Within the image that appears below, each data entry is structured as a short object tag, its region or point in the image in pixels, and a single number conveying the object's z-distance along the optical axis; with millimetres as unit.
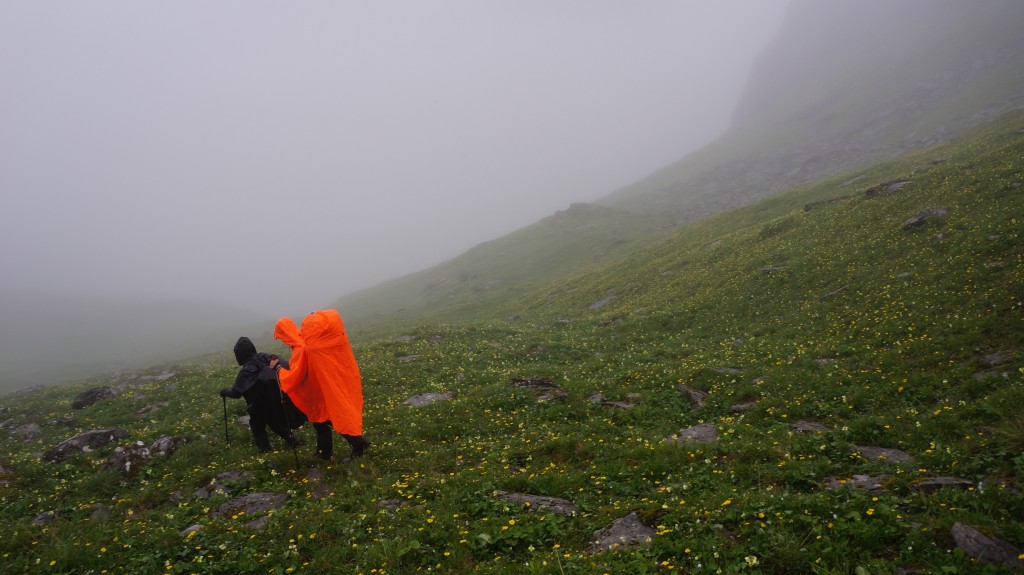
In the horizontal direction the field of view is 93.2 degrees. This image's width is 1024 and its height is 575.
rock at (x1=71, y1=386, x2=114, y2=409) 21497
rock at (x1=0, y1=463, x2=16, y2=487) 12597
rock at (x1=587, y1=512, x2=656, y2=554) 8016
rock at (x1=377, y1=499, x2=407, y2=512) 10453
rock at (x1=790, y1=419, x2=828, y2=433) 11670
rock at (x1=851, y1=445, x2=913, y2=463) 9459
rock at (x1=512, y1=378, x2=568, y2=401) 16328
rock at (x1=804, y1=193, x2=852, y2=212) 34588
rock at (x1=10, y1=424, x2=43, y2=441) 18359
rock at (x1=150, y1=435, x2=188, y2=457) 14242
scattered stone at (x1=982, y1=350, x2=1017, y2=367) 11969
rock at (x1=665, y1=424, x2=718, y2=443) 12114
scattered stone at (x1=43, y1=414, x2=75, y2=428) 19203
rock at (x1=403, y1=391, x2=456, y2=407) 17505
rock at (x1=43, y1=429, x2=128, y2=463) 14062
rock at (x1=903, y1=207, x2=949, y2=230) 22688
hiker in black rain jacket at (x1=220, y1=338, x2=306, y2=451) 13547
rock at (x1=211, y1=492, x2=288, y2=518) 10797
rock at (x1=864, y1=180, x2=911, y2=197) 29620
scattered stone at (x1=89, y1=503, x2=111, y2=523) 10938
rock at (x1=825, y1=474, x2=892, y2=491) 8516
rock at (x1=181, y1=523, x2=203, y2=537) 9664
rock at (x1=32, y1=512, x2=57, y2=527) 10914
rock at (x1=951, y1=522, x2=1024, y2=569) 6055
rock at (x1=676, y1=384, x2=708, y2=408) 14792
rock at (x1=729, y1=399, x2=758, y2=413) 13797
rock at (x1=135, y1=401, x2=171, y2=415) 19969
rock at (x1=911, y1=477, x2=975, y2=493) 7814
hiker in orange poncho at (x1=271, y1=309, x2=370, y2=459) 12469
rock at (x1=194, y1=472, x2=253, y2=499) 11758
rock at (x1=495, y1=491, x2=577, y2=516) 9594
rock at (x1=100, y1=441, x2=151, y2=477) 13391
